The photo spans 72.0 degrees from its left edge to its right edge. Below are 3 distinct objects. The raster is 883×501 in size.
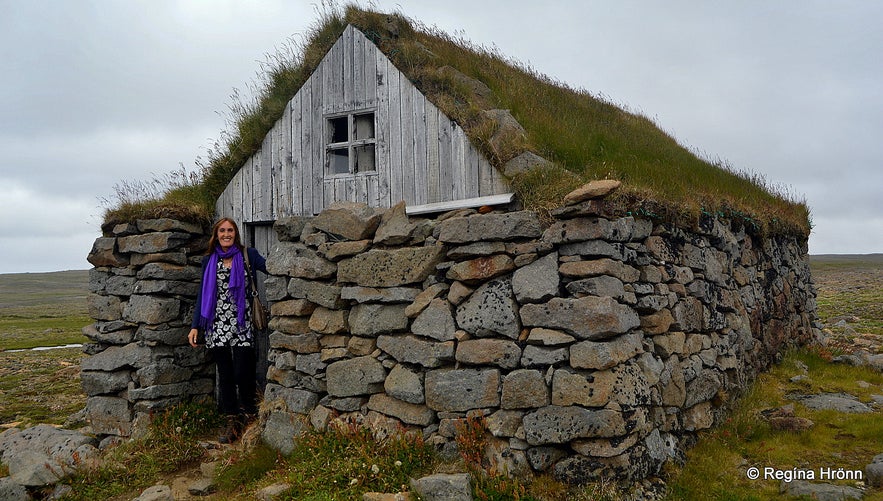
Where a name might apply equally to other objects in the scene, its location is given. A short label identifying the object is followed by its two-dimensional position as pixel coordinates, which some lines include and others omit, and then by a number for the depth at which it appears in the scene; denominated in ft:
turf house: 17.47
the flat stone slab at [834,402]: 24.90
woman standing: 23.22
